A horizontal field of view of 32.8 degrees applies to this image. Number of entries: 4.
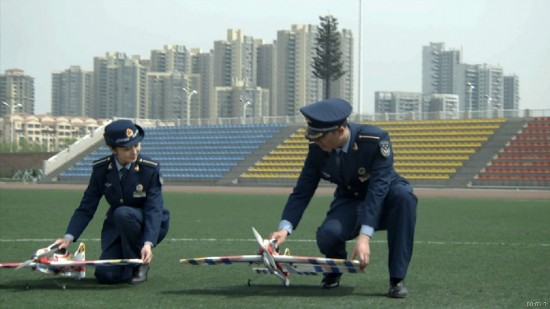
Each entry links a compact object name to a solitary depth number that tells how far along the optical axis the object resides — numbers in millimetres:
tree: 64500
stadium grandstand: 42062
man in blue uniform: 6590
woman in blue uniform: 7379
